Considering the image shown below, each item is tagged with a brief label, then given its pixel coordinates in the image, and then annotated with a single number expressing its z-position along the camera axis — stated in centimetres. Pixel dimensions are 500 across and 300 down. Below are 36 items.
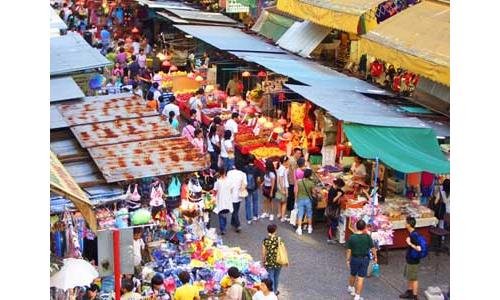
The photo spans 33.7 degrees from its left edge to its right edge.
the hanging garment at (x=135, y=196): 1312
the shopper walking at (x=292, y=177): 1525
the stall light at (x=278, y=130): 1850
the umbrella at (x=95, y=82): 1909
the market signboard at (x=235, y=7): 2741
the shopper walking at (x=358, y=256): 1183
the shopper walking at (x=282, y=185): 1524
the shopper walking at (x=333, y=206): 1426
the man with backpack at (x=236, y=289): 1082
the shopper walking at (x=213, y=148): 1744
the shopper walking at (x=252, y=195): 1540
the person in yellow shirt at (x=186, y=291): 1076
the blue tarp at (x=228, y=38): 2305
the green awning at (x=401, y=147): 1366
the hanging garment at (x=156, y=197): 1355
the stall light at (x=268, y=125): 1869
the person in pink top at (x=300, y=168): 1470
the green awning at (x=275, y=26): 2458
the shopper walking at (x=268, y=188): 1538
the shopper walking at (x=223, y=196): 1444
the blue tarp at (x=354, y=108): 1484
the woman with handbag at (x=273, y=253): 1184
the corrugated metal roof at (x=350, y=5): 1986
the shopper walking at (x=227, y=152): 1697
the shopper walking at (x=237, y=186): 1452
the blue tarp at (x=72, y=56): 1849
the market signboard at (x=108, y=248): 928
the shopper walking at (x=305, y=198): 1448
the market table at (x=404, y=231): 1400
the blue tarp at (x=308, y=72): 1847
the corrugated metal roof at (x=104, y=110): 1551
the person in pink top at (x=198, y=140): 1661
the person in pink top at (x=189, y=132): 1702
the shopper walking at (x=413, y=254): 1205
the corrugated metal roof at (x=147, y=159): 1325
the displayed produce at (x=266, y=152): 1752
